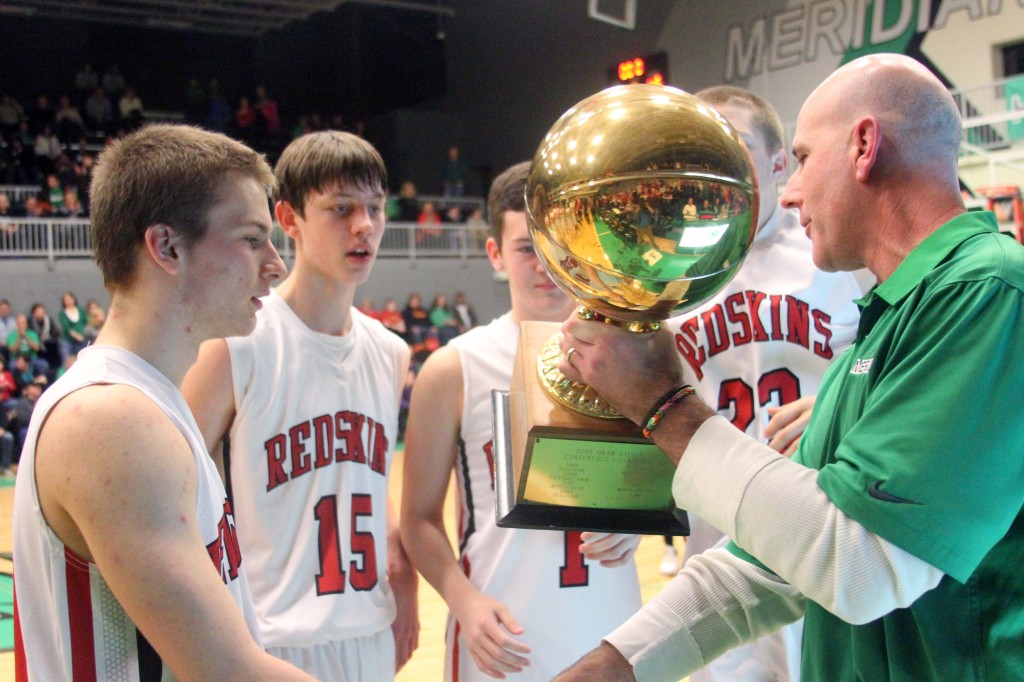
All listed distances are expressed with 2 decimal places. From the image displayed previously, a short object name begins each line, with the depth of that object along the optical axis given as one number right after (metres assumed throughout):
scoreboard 11.23
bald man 1.12
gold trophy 1.08
